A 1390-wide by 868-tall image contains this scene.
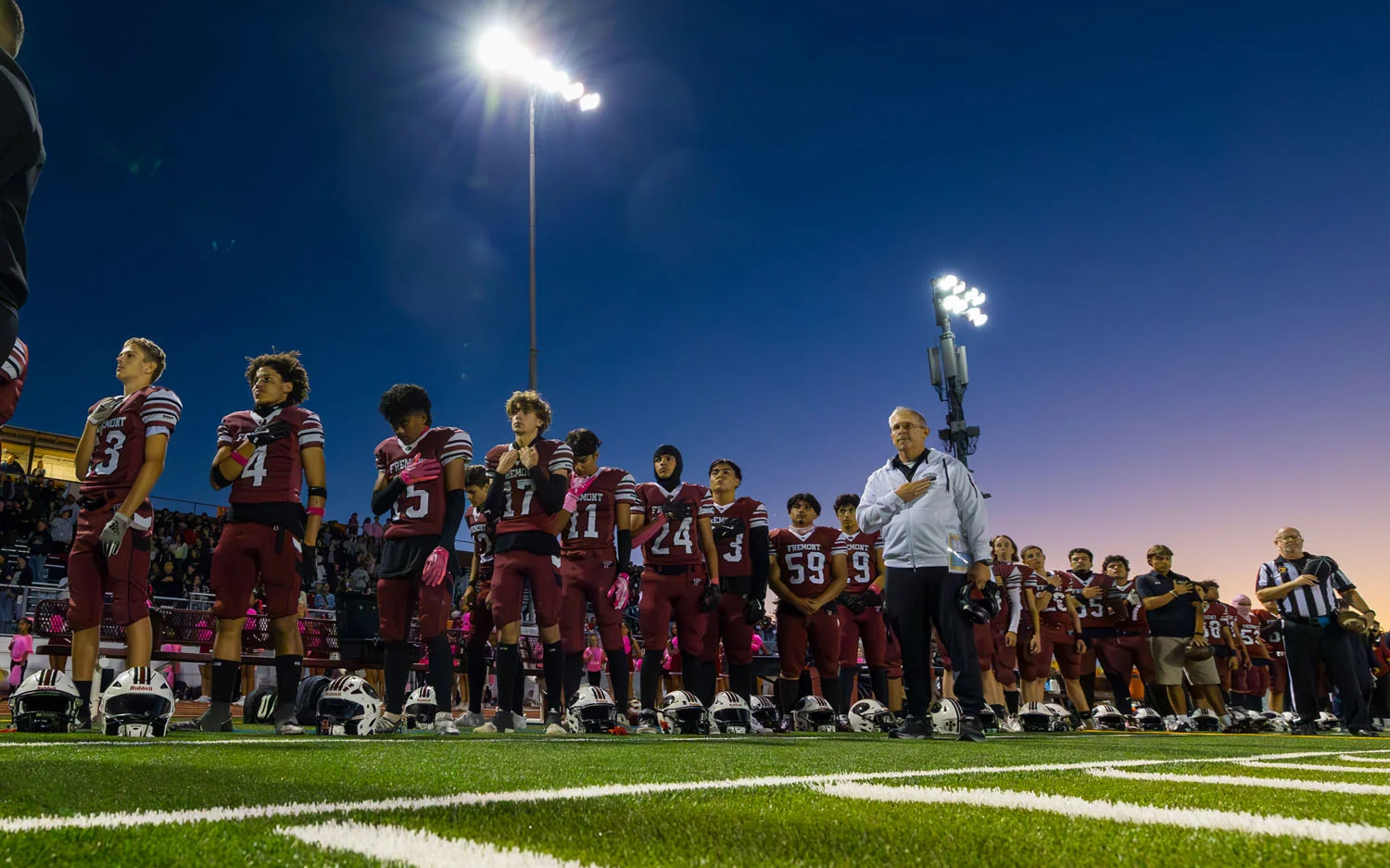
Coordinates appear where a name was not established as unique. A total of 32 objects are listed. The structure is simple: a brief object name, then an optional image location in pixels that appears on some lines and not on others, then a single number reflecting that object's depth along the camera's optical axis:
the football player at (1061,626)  11.59
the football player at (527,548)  6.40
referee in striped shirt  8.58
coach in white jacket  5.69
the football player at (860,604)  9.74
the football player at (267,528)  5.58
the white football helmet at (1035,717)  8.55
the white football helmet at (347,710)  5.52
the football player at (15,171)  2.38
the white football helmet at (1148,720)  10.75
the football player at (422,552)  6.00
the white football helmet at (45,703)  4.96
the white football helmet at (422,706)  6.45
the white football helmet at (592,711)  6.21
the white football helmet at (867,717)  8.10
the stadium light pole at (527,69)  17.09
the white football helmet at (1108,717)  10.42
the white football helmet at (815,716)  8.23
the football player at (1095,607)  11.66
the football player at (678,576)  7.70
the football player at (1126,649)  11.41
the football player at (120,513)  5.39
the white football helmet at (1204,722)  10.29
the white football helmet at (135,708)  4.64
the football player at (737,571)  8.08
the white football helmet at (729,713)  6.73
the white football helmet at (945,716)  6.09
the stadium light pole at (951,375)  23.81
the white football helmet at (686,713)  6.55
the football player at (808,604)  8.95
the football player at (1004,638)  10.33
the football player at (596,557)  7.28
